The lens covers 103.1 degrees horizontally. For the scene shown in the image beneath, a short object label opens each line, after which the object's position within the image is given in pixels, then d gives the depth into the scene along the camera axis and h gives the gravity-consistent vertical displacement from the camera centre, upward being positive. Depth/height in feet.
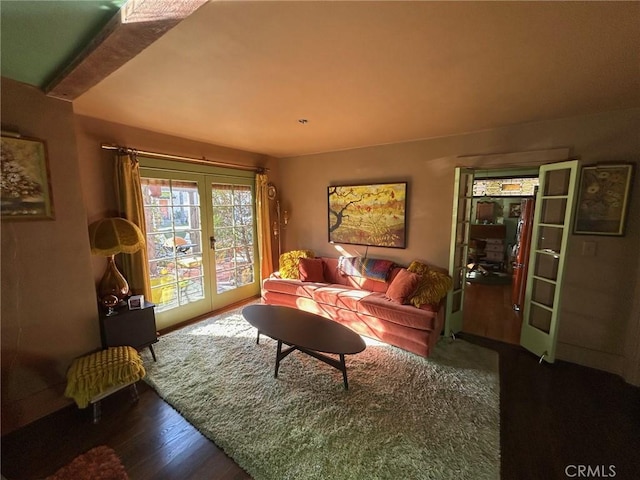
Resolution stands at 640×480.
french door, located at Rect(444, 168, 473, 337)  9.27 -1.38
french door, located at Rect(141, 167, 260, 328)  10.03 -1.34
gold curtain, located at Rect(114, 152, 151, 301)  8.67 +0.06
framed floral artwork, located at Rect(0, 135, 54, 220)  5.39 +0.67
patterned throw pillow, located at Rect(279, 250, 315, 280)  12.50 -2.60
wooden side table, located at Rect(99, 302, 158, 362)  7.18 -3.48
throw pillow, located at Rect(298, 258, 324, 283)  12.14 -2.88
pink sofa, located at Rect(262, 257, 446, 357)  8.50 -3.73
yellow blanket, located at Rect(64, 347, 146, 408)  5.79 -3.86
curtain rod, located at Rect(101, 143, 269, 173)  8.59 +2.13
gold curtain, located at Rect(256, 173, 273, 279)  13.47 -0.79
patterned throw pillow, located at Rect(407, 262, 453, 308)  8.84 -2.78
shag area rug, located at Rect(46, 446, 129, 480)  4.73 -4.91
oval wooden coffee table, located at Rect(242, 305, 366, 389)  6.93 -3.63
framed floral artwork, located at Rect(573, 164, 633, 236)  7.27 +0.31
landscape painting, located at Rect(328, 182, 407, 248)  11.34 -0.18
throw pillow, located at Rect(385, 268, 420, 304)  9.14 -2.81
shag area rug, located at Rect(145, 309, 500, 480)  4.97 -4.87
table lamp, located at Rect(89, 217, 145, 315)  7.47 -1.05
